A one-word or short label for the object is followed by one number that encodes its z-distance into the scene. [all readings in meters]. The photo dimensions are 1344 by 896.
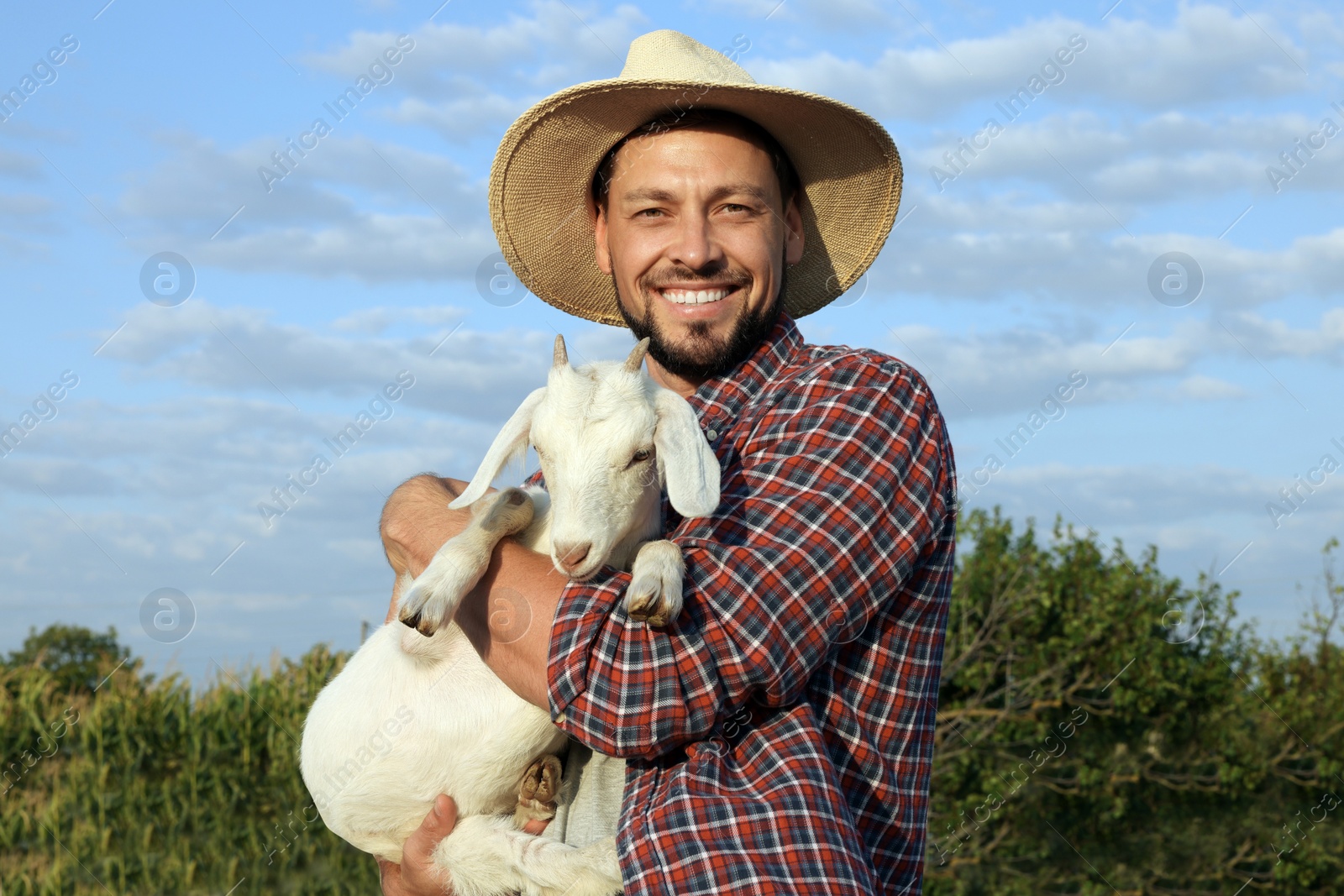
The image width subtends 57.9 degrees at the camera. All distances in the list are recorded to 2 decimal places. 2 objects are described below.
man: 2.02
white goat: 2.30
